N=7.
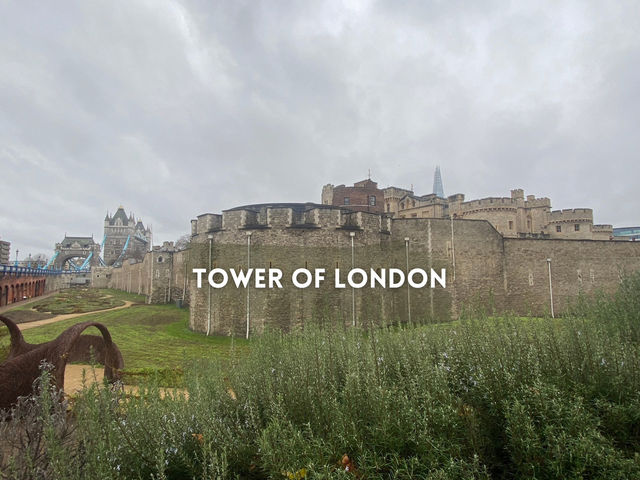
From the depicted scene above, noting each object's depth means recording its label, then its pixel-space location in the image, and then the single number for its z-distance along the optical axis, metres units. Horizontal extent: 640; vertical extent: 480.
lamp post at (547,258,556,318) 23.62
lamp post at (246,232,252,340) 18.45
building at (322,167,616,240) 36.81
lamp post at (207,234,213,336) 19.14
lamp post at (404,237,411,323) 21.63
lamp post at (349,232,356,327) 18.29
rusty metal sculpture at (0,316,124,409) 5.57
